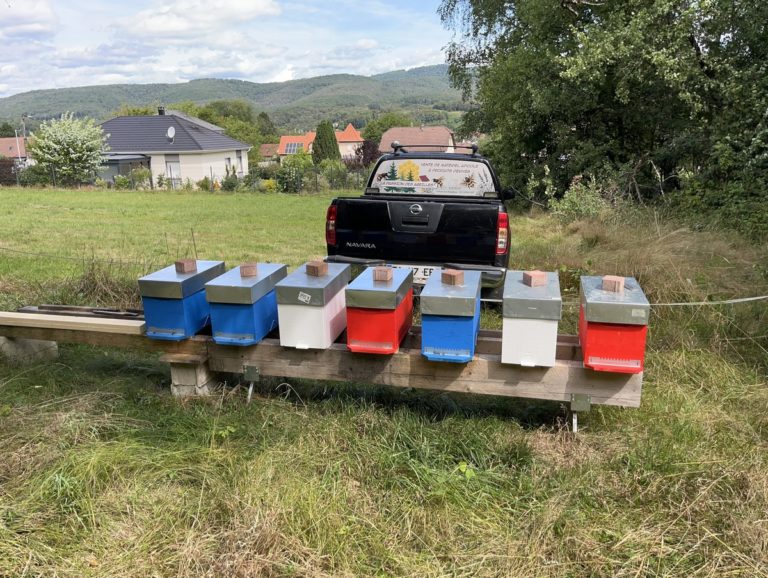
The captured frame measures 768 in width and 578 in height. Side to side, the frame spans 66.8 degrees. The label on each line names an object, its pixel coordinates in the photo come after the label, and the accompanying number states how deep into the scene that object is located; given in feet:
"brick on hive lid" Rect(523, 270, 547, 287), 10.90
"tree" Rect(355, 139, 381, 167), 205.33
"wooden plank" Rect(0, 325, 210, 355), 12.36
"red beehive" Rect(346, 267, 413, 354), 10.56
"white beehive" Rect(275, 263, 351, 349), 11.06
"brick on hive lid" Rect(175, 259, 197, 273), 12.14
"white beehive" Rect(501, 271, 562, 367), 10.18
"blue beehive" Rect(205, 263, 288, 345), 11.32
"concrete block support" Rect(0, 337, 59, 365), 14.96
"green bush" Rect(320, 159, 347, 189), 98.34
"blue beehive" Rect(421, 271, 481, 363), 10.30
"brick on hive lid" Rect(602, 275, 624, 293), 10.46
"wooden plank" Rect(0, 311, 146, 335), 12.65
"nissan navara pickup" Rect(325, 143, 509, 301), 17.94
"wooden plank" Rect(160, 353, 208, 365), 12.15
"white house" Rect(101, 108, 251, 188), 150.71
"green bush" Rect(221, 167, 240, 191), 97.76
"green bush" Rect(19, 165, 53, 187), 101.50
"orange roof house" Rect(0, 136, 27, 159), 279.26
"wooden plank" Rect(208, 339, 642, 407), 10.69
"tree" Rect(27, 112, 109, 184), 103.65
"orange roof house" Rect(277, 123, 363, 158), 387.96
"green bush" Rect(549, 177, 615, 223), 39.11
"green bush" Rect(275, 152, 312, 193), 94.22
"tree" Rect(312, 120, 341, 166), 254.88
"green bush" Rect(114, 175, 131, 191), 99.14
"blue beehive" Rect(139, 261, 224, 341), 11.63
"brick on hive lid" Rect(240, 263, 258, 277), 11.87
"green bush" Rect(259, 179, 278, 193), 96.92
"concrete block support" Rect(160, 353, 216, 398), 12.25
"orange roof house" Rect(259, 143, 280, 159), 360.07
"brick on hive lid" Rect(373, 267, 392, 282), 11.08
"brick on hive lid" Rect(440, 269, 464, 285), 10.93
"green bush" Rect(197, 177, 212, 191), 98.35
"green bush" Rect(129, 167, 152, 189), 102.32
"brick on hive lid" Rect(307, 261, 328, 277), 11.57
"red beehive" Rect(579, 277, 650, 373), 9.88
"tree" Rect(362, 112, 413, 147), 395.14
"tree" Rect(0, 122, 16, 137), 356.79
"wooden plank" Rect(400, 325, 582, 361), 12.35
